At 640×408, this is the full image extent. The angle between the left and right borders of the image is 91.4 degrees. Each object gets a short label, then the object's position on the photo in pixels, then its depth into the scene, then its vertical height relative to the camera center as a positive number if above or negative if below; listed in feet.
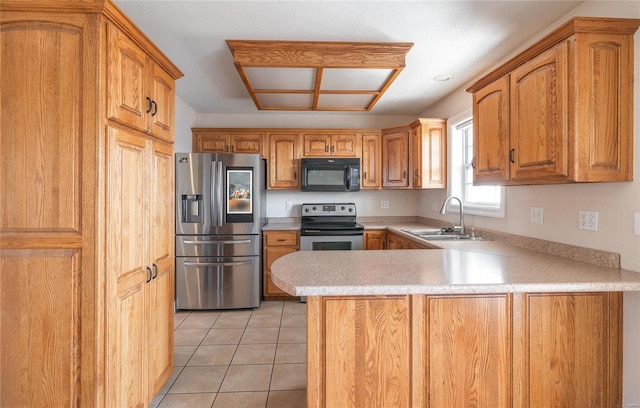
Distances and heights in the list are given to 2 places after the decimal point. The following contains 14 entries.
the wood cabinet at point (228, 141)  13.26 +2.63
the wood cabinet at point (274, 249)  12.42 -1.85
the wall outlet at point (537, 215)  6.99 -0.28
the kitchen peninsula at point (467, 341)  4.48 -2.03
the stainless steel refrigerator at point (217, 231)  11.14 -1.02
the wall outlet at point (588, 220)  5.67 -0.32
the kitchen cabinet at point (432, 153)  11.59 +1.86
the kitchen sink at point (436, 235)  9.35 -1.03
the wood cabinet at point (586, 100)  4.84 +1.64
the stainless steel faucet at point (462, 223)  9.82 -0.63
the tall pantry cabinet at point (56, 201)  4.33 +0.02
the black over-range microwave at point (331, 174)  13.17 +1.23
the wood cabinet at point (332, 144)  13.47 +2.53
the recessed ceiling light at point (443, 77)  9.67 +3.96
